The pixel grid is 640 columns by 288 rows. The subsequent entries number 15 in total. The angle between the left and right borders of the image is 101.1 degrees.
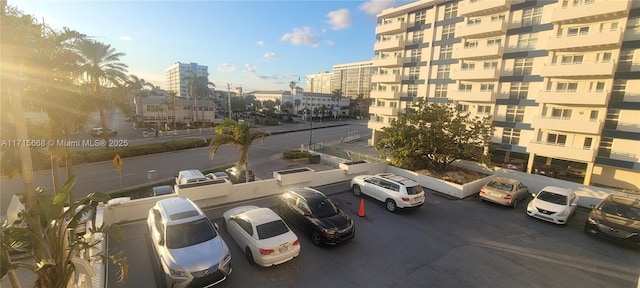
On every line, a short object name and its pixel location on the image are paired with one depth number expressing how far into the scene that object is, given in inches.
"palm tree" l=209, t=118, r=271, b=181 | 638.8
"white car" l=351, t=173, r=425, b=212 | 522.9
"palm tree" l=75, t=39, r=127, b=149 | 1035.3
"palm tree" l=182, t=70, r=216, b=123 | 2284.7
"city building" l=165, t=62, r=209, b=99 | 6363.2
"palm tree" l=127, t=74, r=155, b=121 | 1935.0
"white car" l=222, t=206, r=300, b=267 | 327.3
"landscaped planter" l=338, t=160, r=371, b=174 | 740.0
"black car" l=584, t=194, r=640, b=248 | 423.5
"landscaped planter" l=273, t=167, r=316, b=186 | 598.3
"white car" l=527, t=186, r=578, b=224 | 510.9
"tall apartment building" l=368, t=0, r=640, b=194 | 789.9
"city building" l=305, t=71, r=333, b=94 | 7767.2
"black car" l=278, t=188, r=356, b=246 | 386.6
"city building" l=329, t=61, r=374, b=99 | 6579.7
